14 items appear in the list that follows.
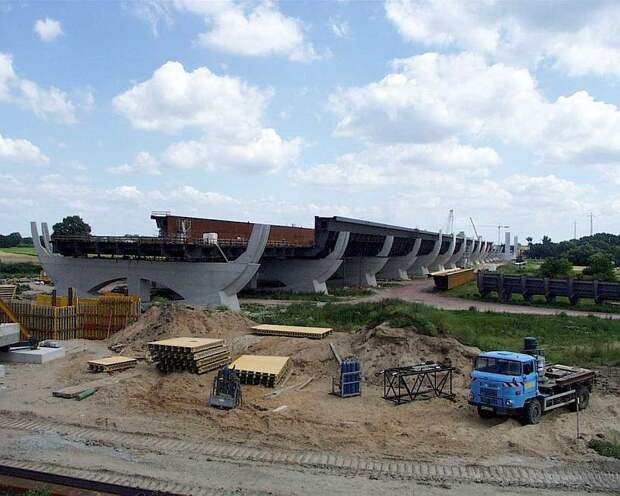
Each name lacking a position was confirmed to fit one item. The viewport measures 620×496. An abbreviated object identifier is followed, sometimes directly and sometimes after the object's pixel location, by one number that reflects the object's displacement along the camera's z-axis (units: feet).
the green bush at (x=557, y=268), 201.16
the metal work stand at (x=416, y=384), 54.08
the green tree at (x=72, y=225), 376.31
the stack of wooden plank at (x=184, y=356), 62.44
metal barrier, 133.08
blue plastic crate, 55.52
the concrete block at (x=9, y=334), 68.54
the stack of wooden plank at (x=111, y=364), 65.77
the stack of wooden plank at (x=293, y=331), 78.84
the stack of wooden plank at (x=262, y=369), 58.23
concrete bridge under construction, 124.98
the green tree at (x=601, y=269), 193.34
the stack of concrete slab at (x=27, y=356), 71.15
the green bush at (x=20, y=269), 265.54
